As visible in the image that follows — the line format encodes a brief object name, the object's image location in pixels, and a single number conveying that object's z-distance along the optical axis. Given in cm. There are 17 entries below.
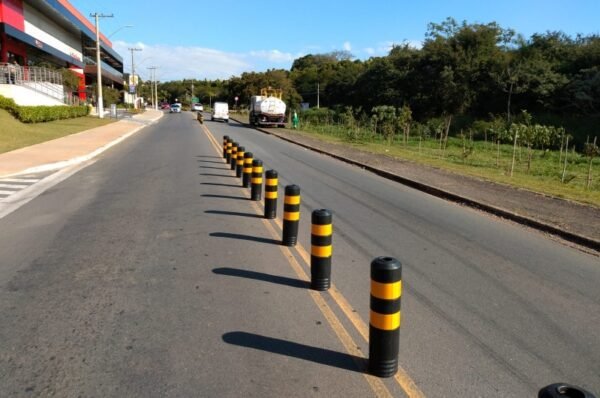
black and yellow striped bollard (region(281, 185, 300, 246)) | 721
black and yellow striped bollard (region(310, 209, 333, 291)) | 575
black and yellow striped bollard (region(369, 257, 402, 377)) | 390
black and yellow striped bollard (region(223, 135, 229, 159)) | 1819
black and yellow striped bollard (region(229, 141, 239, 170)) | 1573
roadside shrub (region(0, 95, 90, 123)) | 3044
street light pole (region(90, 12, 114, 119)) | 4809
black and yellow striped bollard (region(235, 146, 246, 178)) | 1404
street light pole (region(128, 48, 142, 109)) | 7871
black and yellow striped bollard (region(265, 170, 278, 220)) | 862
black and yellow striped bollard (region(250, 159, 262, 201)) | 1048
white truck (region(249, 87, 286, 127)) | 4603
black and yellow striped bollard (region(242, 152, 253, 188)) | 1203
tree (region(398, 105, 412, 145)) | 3378
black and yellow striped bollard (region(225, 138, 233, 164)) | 1692
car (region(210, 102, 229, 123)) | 6144
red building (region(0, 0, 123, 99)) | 4122
